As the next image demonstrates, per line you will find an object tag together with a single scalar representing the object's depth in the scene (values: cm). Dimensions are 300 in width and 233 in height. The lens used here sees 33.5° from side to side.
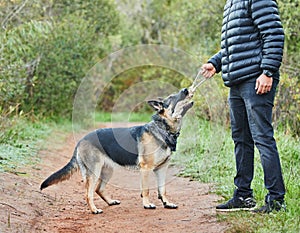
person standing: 479
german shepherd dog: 632
